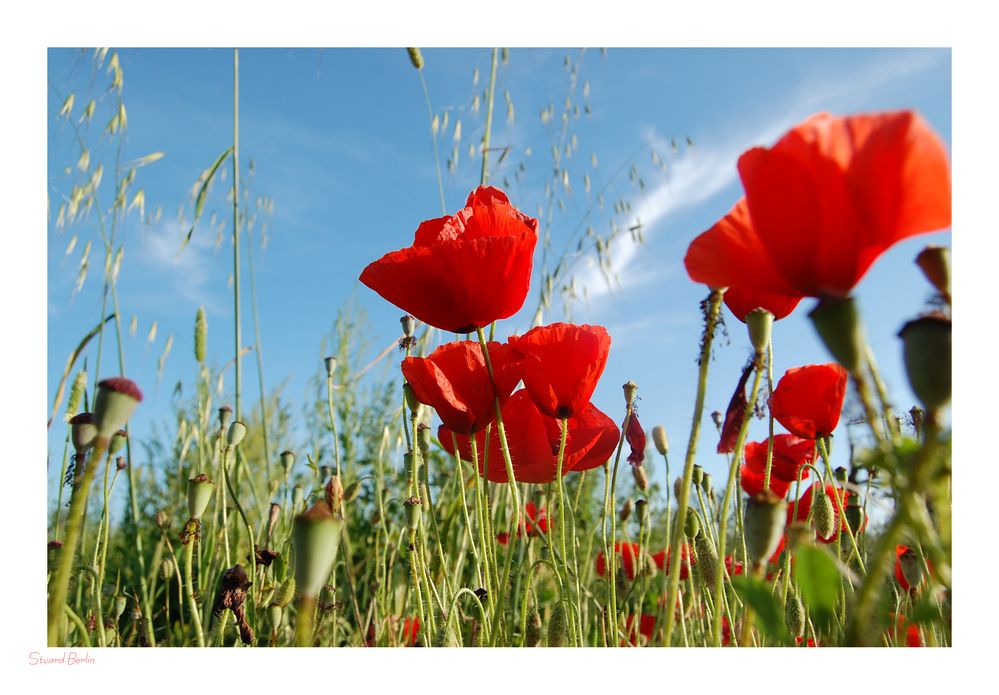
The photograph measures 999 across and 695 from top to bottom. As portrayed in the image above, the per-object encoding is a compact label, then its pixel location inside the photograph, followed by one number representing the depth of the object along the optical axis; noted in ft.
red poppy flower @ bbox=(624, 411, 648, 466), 2.85
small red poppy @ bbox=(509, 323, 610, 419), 2.41
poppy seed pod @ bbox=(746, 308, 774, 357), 1.76
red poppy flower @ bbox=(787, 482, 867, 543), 3.50
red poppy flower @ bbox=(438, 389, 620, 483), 2.75
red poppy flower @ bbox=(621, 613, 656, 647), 4.53
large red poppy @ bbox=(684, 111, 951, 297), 1.32
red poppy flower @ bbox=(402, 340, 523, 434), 2.34
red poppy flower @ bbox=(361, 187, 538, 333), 2.11
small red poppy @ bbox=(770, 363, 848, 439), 2.59
